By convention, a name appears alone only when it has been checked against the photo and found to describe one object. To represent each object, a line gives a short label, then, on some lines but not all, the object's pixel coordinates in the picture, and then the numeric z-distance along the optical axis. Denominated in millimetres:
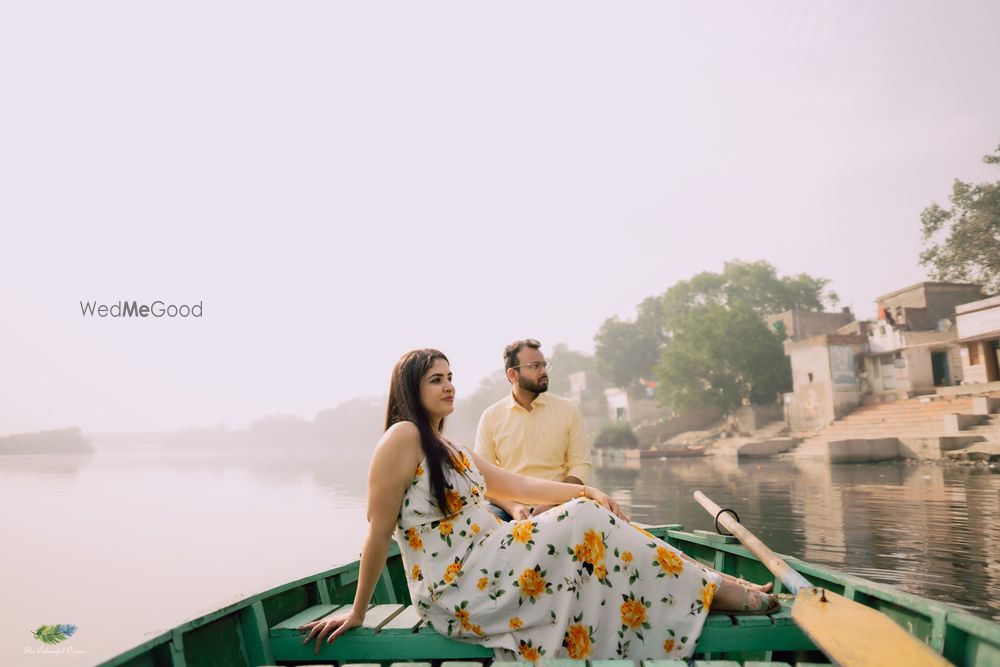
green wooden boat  1914
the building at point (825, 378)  26938
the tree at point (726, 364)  33844
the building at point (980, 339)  21594
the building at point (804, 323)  38812
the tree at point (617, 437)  35719
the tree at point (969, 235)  30656
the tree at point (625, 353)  50625
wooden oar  1828
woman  2072
